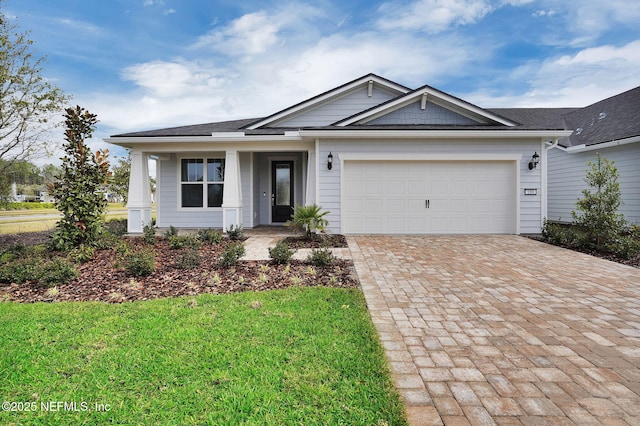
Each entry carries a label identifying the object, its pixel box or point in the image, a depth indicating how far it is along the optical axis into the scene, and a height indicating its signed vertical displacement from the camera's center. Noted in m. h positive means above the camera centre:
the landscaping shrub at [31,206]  27.23 -0.32
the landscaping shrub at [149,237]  8.17 -0.92
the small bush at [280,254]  5.95 -1.00
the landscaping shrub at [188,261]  5.81 -1.12
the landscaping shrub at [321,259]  5.86 -1.07
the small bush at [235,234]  8.84 -0.91
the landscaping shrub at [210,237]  8.27 -0.93
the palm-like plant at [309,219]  8.42 -0.46
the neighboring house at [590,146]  10.09 +1.98
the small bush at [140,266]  5.26 -1.08
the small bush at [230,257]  5.78 -1.02
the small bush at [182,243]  7.54 -0.99
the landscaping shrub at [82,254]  6.16 -1.05
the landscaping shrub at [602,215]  7.31 -0.31
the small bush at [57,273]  4.96 -1.15
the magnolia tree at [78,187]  6.88 +0.36
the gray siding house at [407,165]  9.22 +1.15
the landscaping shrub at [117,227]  9.45 -0.82
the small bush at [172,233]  8.62 -0.87
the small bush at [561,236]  7.78 -0.87
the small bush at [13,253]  6.17 -1.06
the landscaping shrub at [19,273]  5.10 -1.17
